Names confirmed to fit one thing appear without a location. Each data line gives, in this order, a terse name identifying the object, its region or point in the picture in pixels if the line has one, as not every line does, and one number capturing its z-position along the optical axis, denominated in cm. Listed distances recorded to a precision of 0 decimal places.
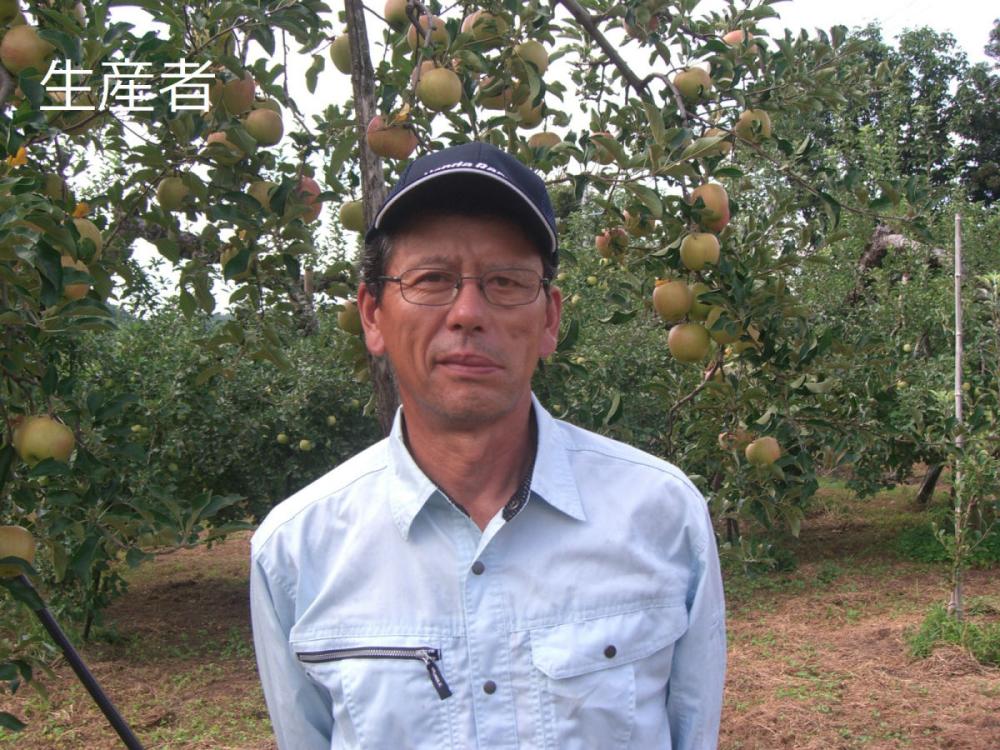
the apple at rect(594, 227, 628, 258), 204
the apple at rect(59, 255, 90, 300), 156
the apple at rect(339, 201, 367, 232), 199
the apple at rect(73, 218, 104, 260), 172
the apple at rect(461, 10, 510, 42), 185
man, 103
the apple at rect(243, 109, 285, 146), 179
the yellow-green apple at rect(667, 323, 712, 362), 208
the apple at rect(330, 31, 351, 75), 206
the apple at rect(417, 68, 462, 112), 171
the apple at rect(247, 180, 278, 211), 173
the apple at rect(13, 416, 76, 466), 156
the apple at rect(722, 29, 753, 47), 218
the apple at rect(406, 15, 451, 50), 184
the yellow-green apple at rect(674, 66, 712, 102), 203
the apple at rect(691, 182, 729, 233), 186
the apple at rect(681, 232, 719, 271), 185
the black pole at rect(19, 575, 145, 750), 157
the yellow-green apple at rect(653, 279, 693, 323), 203
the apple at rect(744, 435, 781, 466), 192
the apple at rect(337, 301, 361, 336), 186
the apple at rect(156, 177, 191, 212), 177
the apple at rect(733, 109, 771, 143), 196
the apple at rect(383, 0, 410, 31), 195
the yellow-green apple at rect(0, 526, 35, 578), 162
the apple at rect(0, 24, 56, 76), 156
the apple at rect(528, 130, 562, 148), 214
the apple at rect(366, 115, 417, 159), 170
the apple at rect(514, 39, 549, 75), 191
